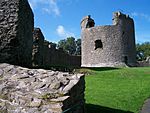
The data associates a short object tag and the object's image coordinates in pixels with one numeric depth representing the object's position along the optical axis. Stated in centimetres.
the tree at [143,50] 4246
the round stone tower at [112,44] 1813
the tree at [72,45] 4563
